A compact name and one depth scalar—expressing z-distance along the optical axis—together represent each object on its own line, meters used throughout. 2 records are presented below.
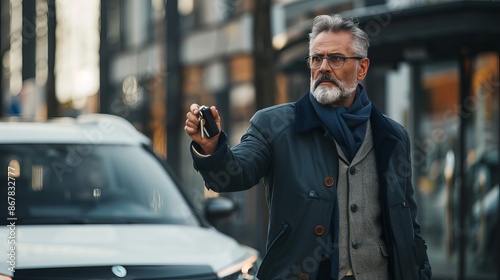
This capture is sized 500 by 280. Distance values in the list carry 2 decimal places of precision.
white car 7.16
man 5.74
